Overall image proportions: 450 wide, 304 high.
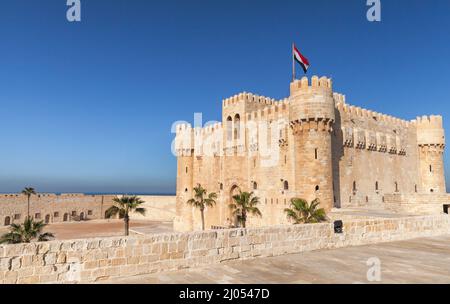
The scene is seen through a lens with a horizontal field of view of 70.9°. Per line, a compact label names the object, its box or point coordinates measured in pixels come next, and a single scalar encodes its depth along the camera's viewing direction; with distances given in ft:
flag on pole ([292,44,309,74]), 91.25
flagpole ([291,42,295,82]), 89.61
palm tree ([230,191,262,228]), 98.42
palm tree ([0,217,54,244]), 67.87
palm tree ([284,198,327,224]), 71.51
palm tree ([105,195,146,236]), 103.95
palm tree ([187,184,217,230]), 124.88
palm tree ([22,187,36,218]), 157.13
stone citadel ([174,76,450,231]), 79.66
